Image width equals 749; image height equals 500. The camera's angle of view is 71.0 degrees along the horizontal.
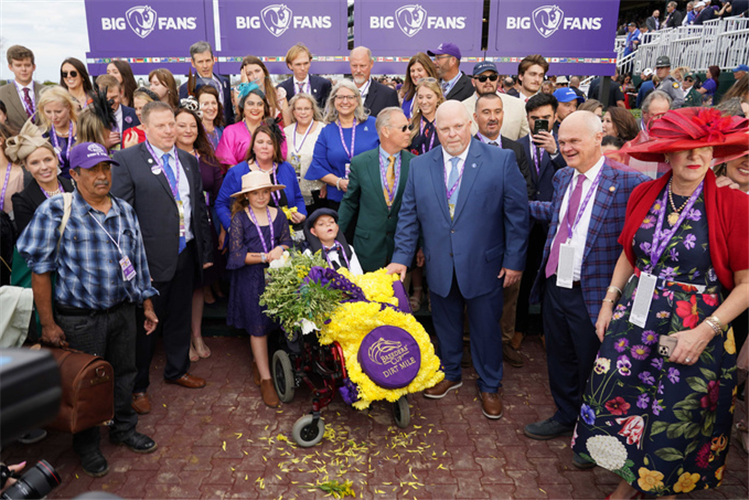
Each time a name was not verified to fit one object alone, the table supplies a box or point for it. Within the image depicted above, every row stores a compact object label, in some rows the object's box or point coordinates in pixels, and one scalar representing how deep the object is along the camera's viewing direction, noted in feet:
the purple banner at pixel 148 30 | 28.68
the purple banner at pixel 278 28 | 28.89
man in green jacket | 15.66
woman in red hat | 8.74
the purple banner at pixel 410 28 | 29.09
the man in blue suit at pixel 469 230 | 13.16
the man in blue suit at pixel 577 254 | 11.22
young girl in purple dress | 14.57
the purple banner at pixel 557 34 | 29.12
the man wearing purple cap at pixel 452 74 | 20.22
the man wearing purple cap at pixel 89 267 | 10.96
